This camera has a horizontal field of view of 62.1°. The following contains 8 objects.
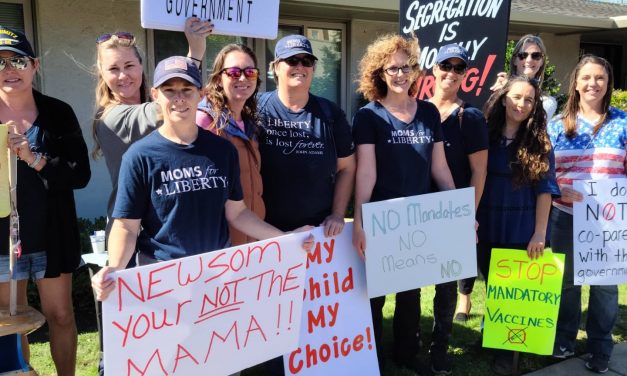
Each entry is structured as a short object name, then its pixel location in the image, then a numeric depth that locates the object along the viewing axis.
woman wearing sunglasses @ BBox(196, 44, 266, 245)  2.61
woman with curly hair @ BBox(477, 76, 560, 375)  3.13
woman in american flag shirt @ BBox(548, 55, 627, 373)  3.30
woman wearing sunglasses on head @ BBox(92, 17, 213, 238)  2.47
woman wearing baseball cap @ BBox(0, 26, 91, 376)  2.37
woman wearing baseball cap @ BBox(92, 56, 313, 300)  2.10
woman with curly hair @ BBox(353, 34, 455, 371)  2.91
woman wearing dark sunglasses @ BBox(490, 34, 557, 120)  3.98
